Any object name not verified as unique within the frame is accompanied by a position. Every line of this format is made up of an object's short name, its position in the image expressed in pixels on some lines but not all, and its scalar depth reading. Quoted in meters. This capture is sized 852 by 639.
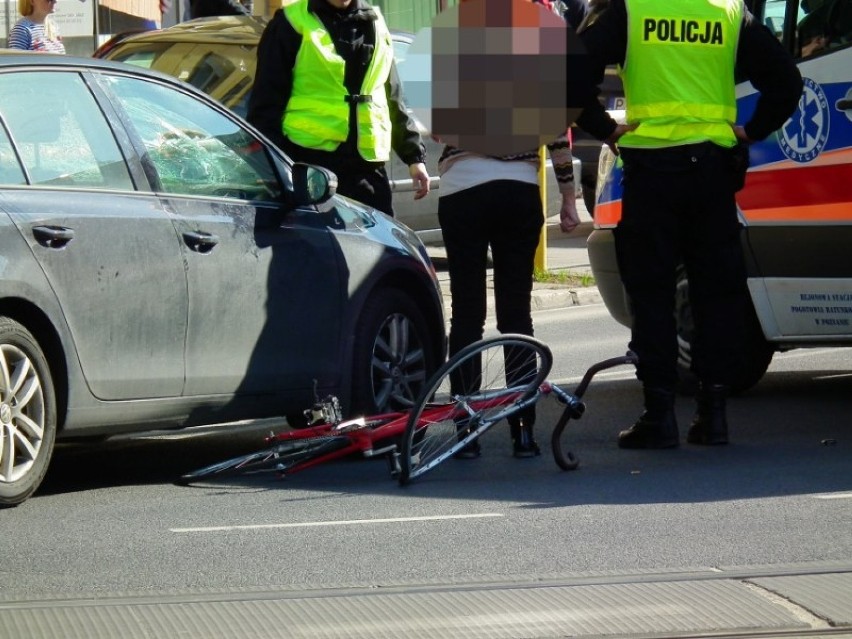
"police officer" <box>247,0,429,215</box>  15.14
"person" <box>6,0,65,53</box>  21.33
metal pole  26.15
